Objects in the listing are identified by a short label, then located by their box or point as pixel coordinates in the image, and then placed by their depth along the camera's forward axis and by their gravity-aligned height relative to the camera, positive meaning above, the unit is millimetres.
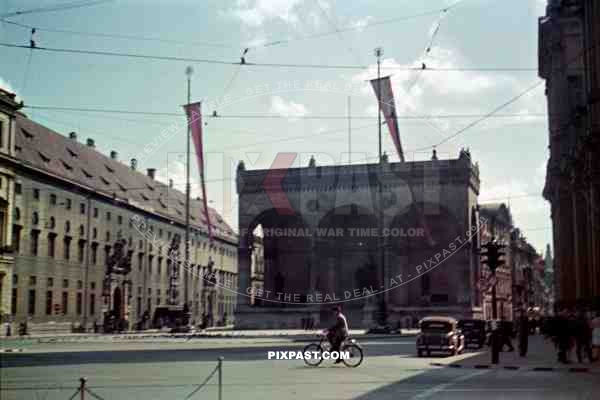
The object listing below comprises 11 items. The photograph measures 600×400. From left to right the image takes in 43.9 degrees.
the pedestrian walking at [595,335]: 21766 -1456
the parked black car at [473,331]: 30984 -1944
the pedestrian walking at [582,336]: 22484 -1552
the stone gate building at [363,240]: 60656 +3791
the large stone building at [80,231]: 51750 +4429
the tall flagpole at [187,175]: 36338 +5868
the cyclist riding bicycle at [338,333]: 19734 -1295
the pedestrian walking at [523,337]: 25078 -1778
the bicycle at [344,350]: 19672 -1828
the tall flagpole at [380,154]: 35469 +5418
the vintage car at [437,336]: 25188 -1757
